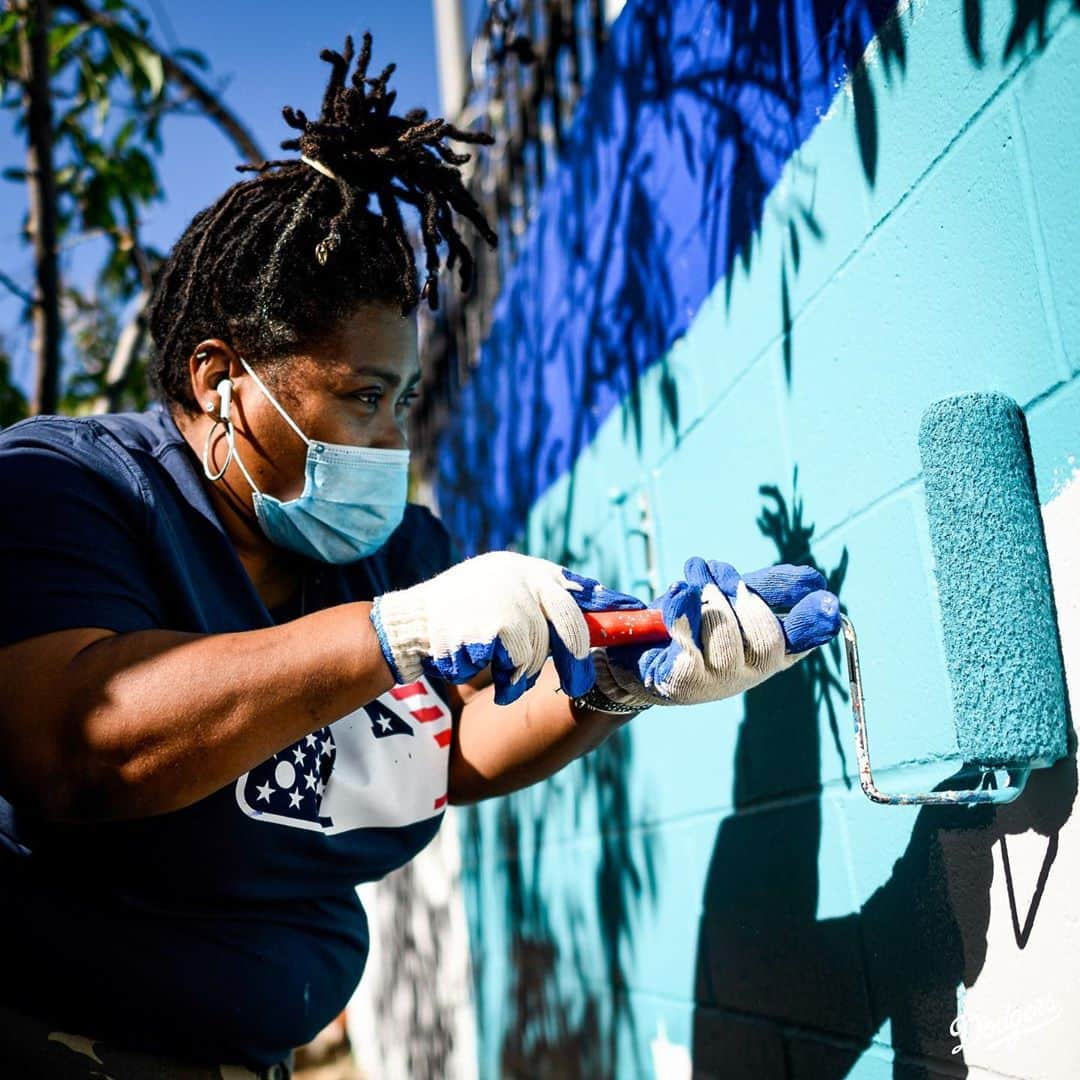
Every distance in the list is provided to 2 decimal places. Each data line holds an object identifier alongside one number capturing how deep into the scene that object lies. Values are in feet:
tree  10.69
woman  4.44
